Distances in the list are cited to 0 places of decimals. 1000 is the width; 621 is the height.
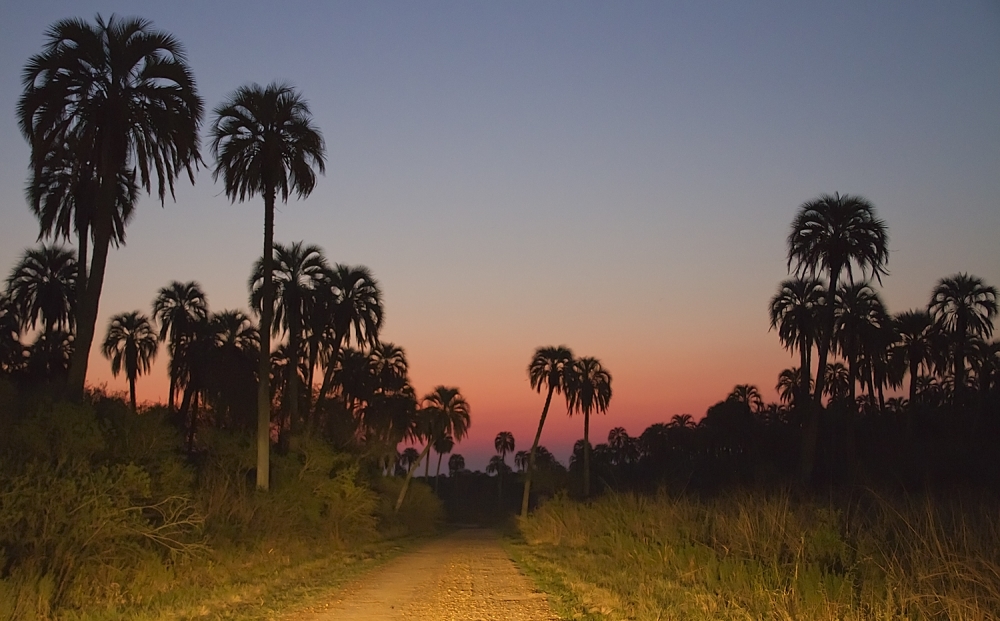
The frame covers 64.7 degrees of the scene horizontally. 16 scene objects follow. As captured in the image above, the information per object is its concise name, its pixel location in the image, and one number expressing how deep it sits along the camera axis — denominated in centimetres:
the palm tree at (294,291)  3803
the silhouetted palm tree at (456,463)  16825
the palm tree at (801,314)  4200
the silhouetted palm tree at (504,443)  15325
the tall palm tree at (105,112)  2098
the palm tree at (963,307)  4362
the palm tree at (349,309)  4106
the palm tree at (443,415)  7019
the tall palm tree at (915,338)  4666
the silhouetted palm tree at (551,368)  6469
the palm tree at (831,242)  3675
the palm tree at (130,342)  5312
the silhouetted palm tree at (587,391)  6667
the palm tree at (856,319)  4300
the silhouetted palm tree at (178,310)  4784
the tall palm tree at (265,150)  2714
